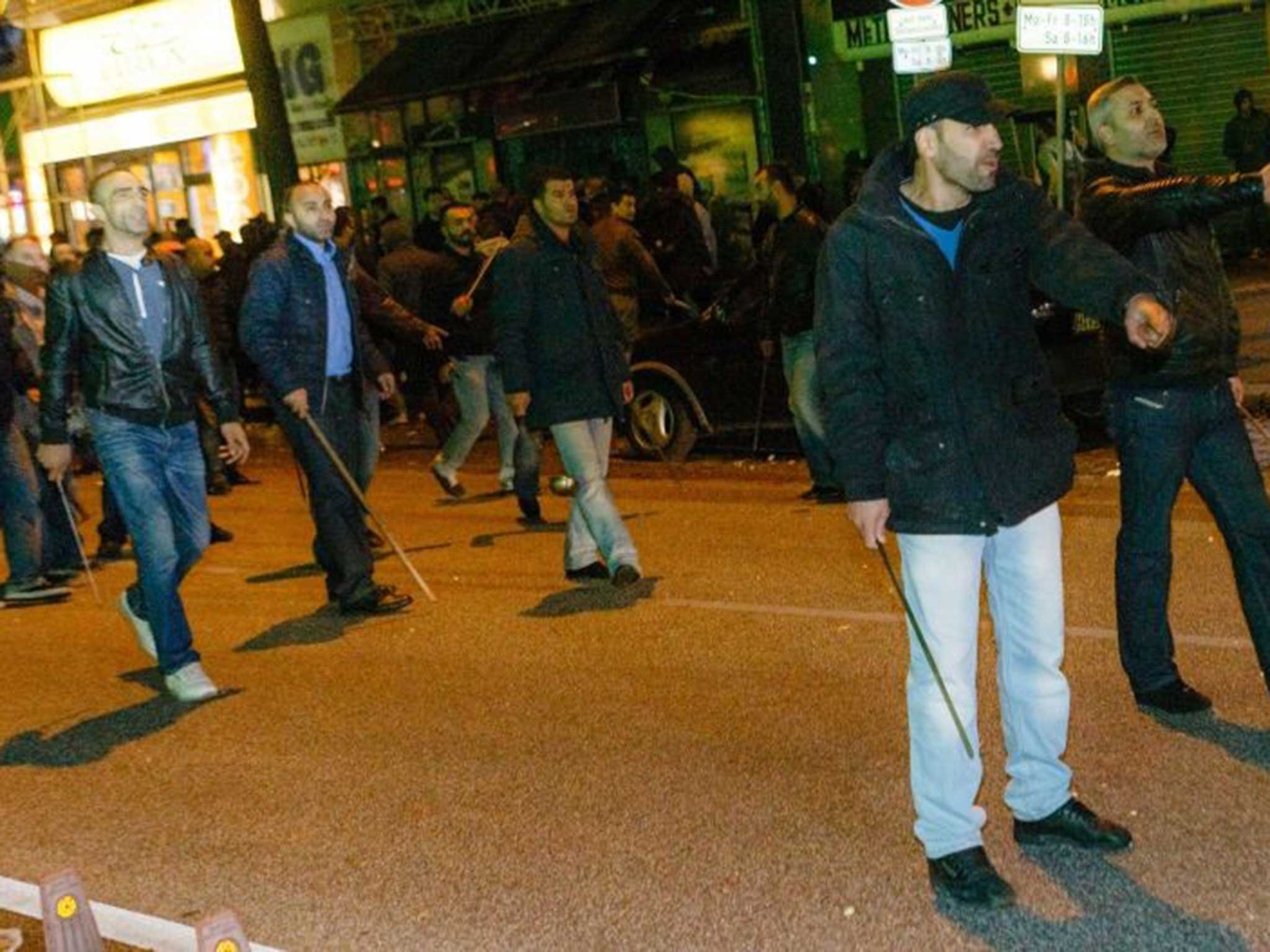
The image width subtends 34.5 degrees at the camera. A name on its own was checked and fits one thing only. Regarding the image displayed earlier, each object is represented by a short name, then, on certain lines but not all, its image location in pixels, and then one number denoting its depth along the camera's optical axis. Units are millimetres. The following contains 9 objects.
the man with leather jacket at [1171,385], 6215
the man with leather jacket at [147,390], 8211
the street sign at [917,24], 16141
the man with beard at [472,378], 13008
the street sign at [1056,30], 12086
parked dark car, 13656
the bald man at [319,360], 9609
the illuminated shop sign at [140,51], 31078
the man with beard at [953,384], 5035
